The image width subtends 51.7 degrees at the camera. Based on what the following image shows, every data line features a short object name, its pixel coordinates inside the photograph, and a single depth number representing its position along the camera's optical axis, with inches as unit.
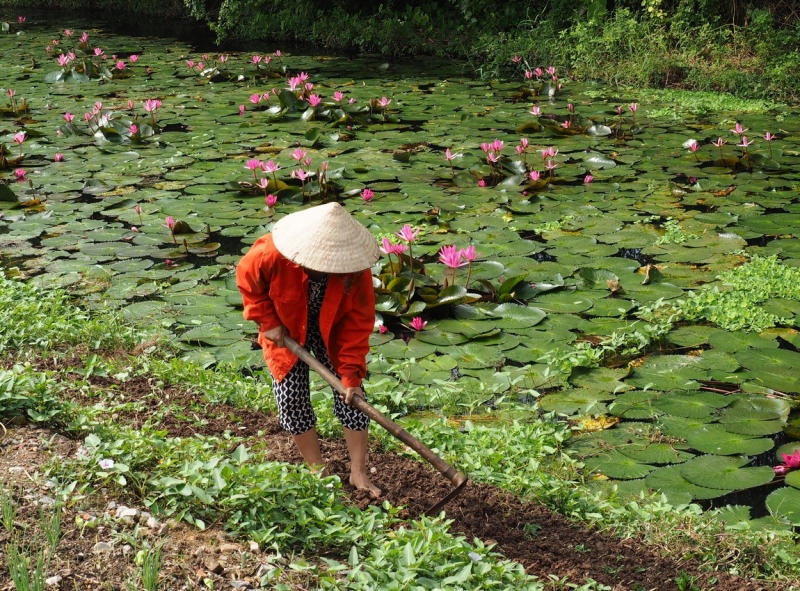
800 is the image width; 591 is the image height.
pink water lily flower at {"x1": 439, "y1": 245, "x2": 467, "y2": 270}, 174.4
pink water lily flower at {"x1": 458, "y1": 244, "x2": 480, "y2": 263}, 176.6
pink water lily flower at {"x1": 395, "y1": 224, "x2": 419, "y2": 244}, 176.4
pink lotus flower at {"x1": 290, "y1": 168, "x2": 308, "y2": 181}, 238.1
